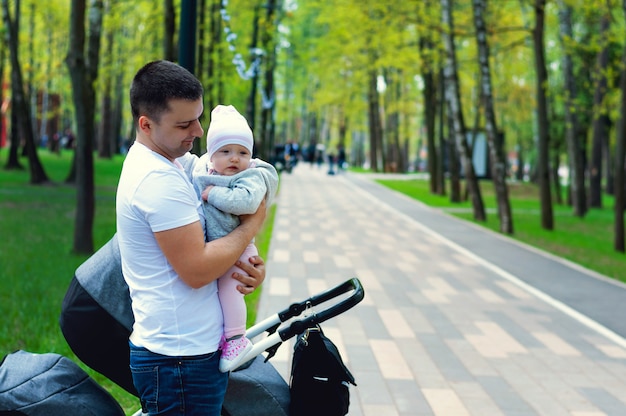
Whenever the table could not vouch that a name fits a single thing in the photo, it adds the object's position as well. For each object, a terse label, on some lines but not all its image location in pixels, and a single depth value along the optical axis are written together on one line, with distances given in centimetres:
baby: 267
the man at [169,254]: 250
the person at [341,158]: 4762
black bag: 291
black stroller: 277
